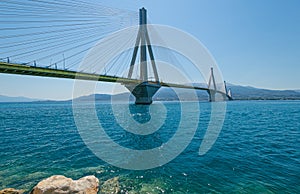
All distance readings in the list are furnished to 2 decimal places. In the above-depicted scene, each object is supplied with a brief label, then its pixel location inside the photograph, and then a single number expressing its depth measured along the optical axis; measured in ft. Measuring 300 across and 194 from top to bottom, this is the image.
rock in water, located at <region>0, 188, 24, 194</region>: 18.03
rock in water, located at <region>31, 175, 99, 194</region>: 16.34
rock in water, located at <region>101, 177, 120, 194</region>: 19.39
